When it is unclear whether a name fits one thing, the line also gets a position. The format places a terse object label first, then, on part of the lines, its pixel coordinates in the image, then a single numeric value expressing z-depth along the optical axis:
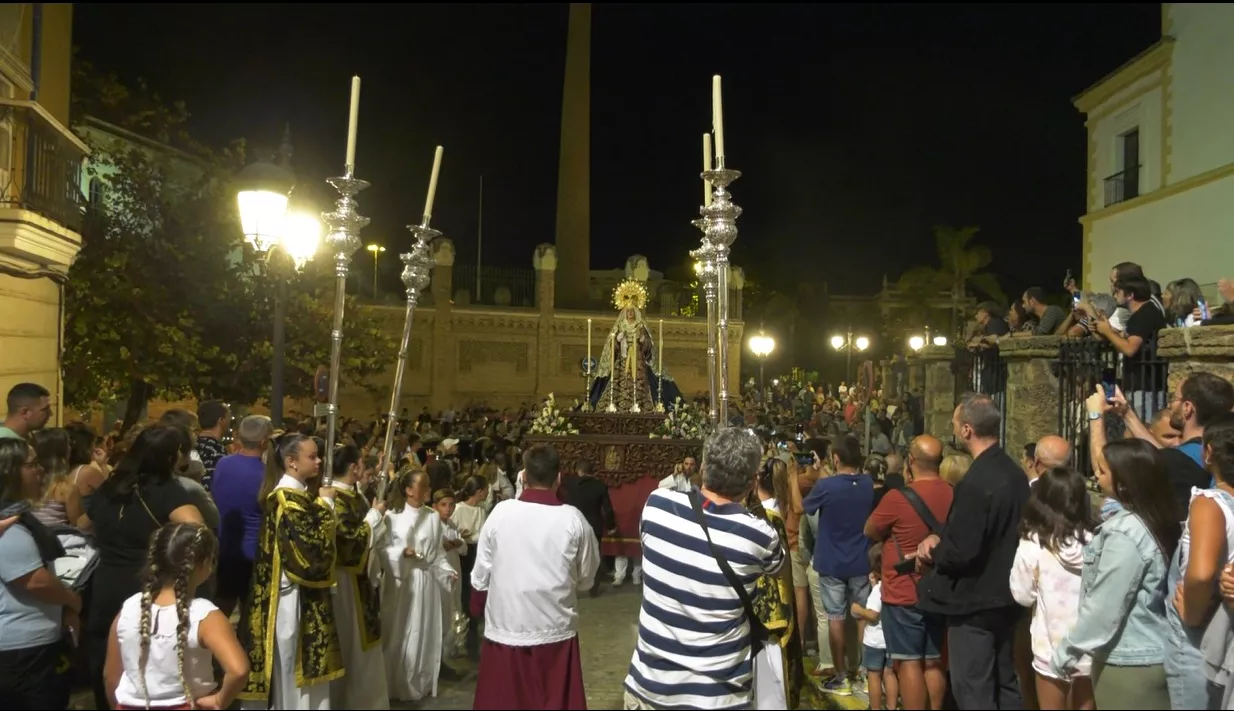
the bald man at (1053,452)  4.54
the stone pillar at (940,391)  10.34
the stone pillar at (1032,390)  8.00
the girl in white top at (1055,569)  3.92
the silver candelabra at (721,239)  5.05
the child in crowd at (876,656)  5.19
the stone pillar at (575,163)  32.12
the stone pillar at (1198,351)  5.82
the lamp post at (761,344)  20.25
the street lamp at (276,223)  6.86
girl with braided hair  3.40
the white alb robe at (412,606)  5.63
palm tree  43.66
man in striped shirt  3.44
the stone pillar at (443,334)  27.50
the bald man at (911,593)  4.77
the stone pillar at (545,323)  29.50
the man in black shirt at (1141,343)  6.59
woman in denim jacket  3.47
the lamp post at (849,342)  26.09
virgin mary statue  12.05
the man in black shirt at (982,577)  4.21
